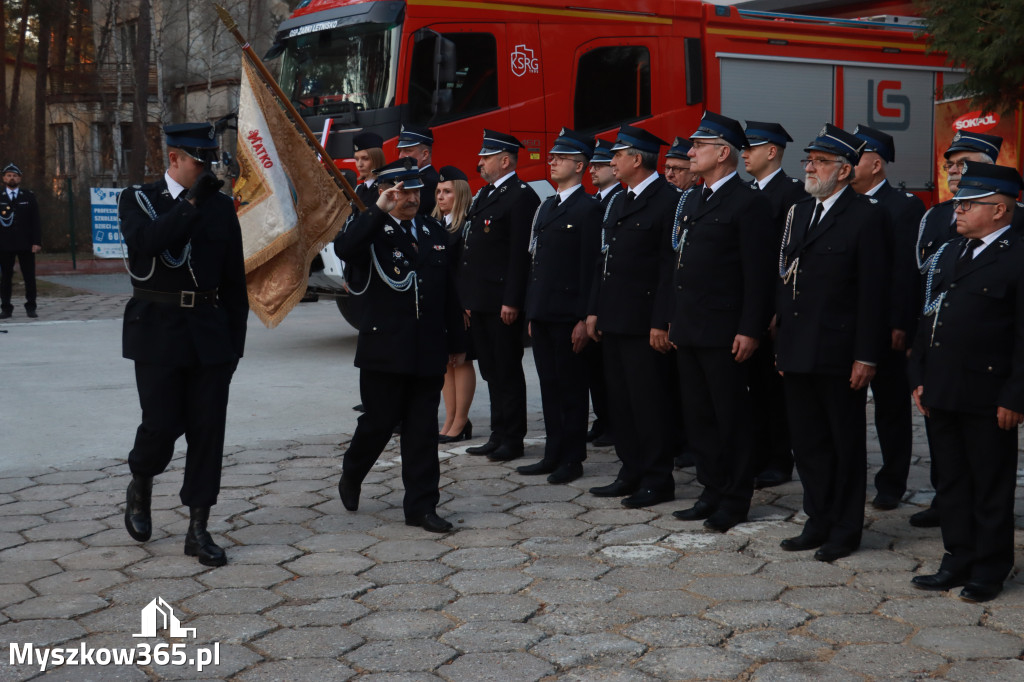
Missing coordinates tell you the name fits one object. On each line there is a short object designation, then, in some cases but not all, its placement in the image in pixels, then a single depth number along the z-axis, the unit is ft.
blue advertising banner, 69.03
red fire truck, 36.96
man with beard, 16.28
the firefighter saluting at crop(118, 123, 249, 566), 15.94
